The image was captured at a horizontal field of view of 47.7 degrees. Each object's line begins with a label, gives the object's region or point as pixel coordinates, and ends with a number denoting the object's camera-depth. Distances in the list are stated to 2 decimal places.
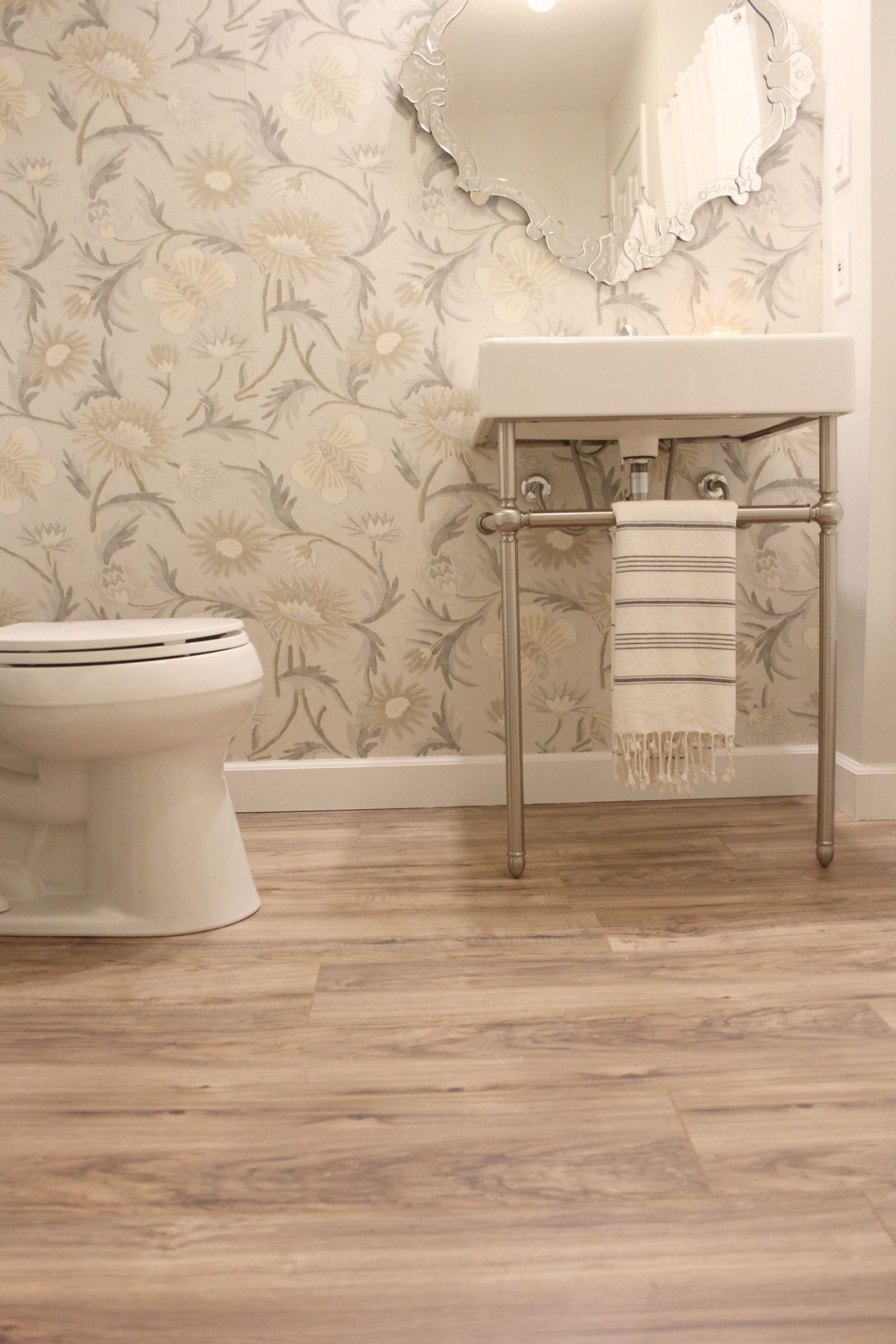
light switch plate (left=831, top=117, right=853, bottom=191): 1.79
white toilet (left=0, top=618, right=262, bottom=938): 1.31
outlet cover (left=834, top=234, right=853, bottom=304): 1.81
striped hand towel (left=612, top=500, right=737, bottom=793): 1.50
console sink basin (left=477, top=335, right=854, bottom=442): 1.45
